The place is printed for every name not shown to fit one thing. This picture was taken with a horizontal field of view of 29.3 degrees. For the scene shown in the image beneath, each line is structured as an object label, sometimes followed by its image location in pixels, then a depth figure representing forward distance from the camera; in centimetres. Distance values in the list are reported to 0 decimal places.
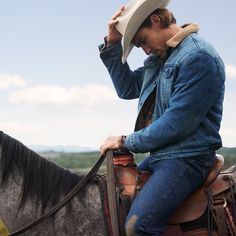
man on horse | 395
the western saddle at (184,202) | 416
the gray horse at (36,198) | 428
